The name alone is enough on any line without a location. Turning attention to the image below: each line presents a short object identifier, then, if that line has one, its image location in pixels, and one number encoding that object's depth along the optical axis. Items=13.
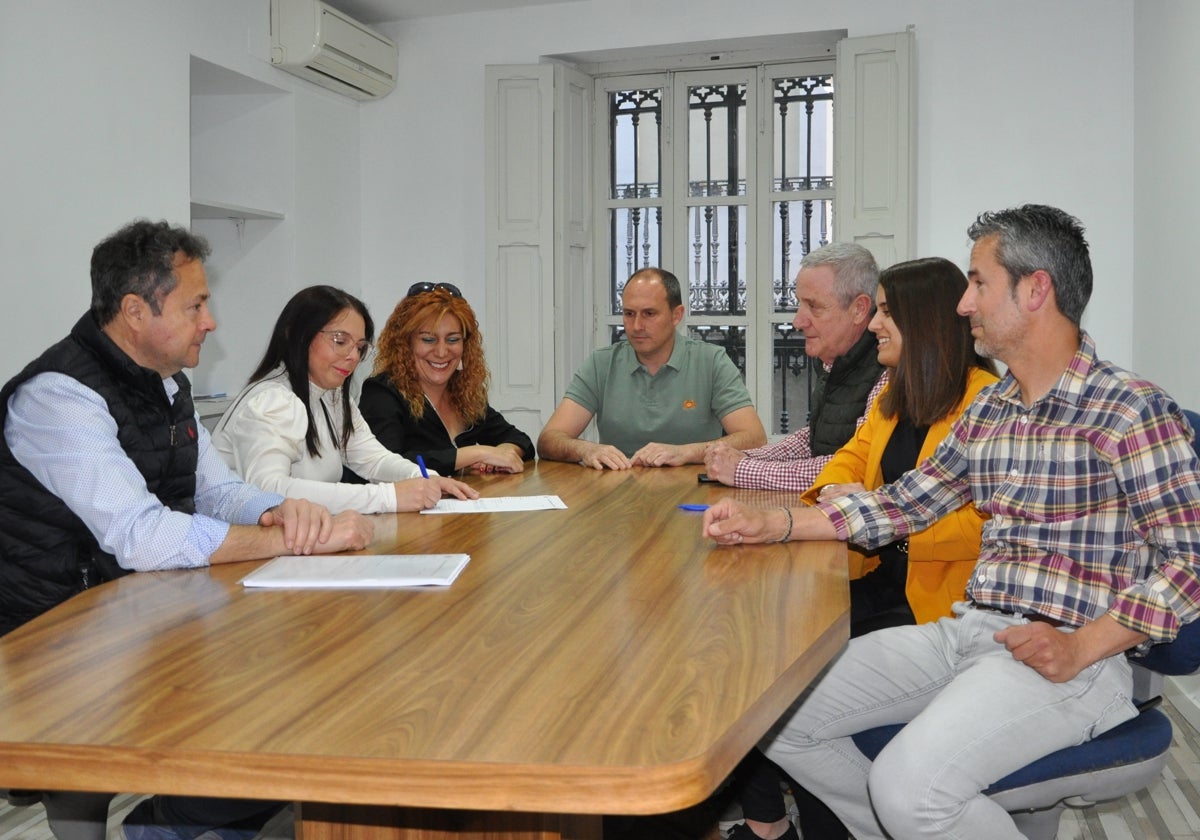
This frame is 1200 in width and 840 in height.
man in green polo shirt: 3.98
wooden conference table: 1.08
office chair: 1.74
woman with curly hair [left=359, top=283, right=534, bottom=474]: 3.60
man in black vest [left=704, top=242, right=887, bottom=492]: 3.04
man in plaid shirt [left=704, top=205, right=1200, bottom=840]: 1.73
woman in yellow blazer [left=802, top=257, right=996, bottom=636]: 2.33
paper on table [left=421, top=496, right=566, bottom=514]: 2.67
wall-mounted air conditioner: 5.46
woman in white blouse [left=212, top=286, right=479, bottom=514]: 2.65
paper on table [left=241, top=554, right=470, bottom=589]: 1.83
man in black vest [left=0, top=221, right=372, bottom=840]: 1.97
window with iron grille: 6.16
